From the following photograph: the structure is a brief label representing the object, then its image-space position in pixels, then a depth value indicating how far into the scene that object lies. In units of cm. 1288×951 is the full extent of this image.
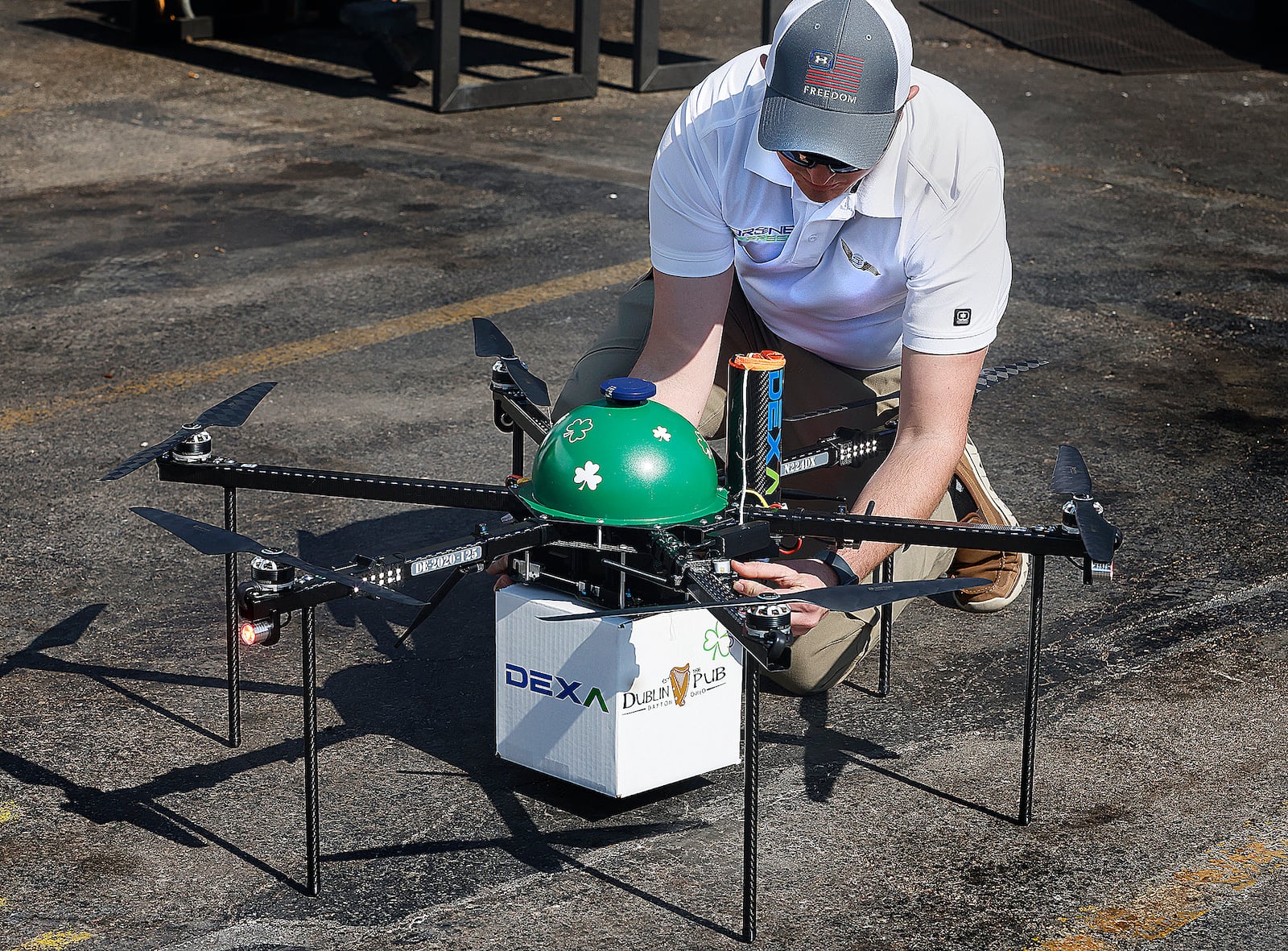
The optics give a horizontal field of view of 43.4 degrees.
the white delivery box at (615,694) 331
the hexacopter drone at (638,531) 289
